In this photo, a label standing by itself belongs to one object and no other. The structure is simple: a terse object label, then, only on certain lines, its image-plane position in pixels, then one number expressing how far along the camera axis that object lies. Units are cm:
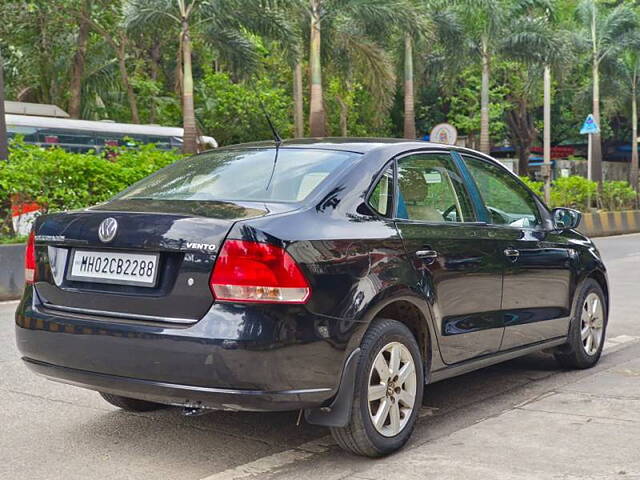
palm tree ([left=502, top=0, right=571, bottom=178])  2925
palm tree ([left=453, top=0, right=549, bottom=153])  2761
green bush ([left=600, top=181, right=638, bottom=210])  2643
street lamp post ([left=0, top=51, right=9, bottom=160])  1204
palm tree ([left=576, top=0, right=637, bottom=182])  3388
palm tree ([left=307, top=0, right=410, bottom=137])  2388
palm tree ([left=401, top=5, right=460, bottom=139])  2498
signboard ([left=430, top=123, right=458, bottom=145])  1956
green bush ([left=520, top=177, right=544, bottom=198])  2367
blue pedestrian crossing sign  2745
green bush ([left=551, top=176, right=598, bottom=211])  2514
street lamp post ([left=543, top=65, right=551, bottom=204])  3022
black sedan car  383
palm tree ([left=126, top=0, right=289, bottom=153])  2248
